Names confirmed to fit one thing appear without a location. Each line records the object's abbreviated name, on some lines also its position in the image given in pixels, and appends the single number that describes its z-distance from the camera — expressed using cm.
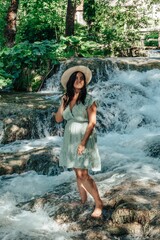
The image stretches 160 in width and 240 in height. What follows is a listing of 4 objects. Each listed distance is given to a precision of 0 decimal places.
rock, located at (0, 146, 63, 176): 819
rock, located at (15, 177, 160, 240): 510
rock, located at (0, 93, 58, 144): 1067
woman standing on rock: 515
